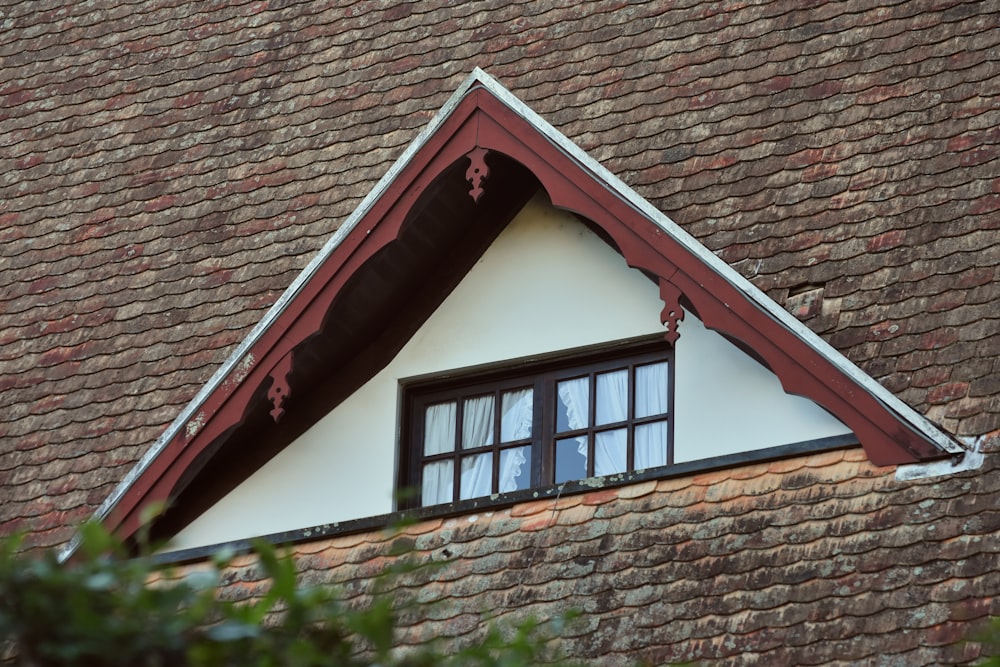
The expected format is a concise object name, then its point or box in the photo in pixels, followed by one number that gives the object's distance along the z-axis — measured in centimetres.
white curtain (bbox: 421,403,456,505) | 1723
